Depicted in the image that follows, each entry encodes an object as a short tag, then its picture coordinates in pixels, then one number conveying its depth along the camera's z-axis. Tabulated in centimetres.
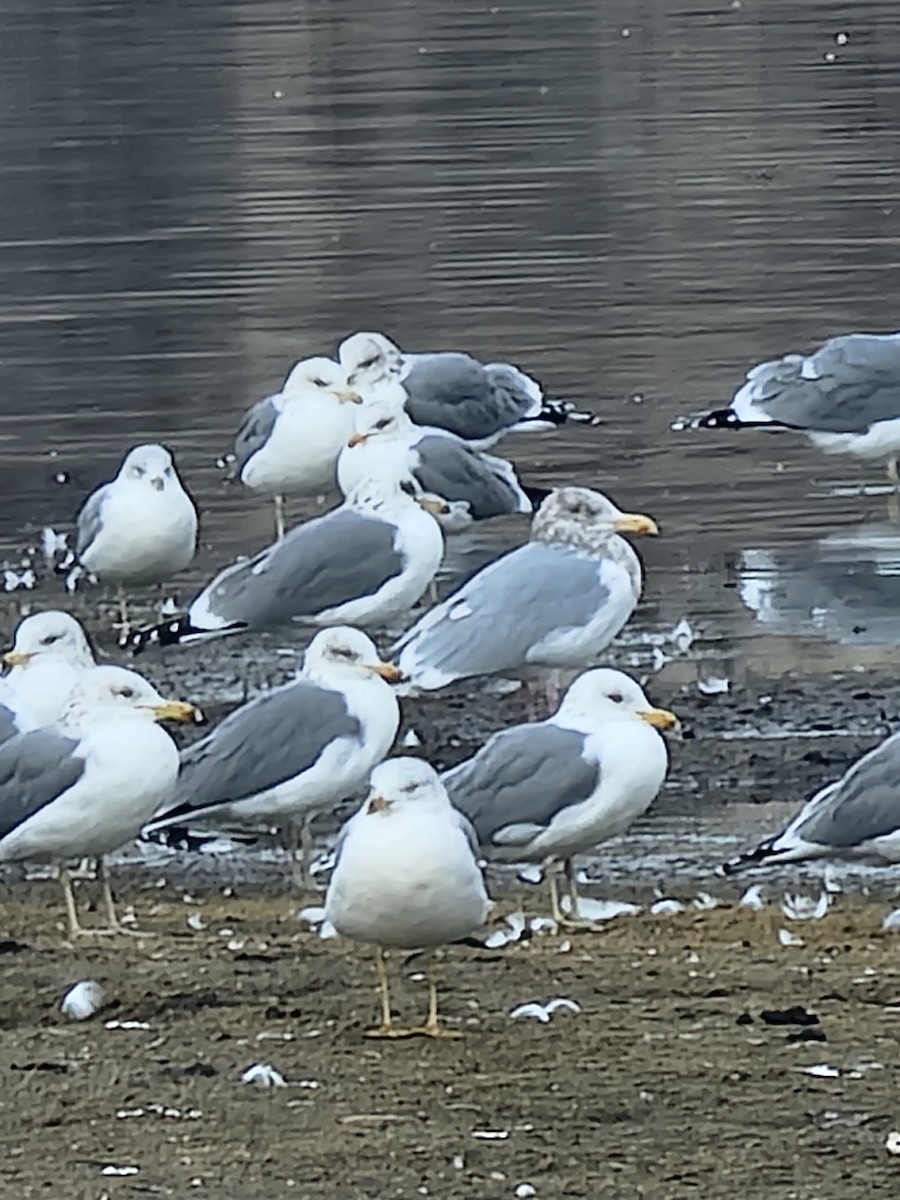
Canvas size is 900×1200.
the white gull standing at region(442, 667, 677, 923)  1352
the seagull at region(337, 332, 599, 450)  2411
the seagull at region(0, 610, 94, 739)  1579
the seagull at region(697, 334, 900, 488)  2347
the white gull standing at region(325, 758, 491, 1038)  1112
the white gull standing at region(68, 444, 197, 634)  2009
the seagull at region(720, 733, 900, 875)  1321
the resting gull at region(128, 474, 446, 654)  1844
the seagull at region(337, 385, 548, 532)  2152
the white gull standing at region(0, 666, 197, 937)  1362
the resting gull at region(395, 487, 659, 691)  1702
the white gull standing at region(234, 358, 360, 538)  2258
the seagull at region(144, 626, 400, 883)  1447
